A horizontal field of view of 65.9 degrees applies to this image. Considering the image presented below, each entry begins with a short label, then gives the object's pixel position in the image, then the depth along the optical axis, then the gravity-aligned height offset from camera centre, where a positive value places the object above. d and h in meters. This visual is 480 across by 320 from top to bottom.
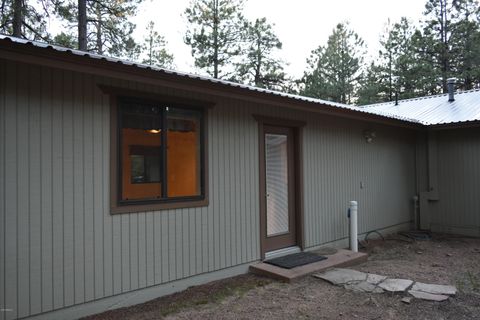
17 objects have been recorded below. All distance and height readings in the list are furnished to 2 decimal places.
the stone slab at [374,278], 4.30 -1.32
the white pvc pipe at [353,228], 5.83 -0.94
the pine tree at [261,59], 16.83 +5.18
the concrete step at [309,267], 4.43 -1.25
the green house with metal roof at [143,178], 3.10 -0.07
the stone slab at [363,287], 4.05 -1.33
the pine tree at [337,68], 19.48 +5.51
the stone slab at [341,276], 4.34 -1.31
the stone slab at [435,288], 3.96 -1.34
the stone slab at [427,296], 3.78 -1.34
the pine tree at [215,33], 15.89 +5.97
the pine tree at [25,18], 8.38 +3.66
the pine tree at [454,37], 17.00 +6.18
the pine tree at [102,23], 9.73 +4.15
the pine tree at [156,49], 18.34 +6.15
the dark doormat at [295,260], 4.81 -1.23
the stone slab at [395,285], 4.05 -1.32
